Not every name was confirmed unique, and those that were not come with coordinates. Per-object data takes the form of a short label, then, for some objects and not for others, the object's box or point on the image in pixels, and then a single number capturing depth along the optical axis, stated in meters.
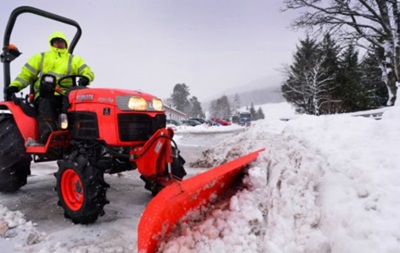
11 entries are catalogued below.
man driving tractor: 4.11
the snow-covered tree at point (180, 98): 81.50
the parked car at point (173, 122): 49.88
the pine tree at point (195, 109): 85.38
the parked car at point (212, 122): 46.53
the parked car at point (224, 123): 49.33
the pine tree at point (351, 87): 20.80
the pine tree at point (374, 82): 24.62
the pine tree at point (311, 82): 23.19
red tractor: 3.35
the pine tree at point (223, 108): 88.81
